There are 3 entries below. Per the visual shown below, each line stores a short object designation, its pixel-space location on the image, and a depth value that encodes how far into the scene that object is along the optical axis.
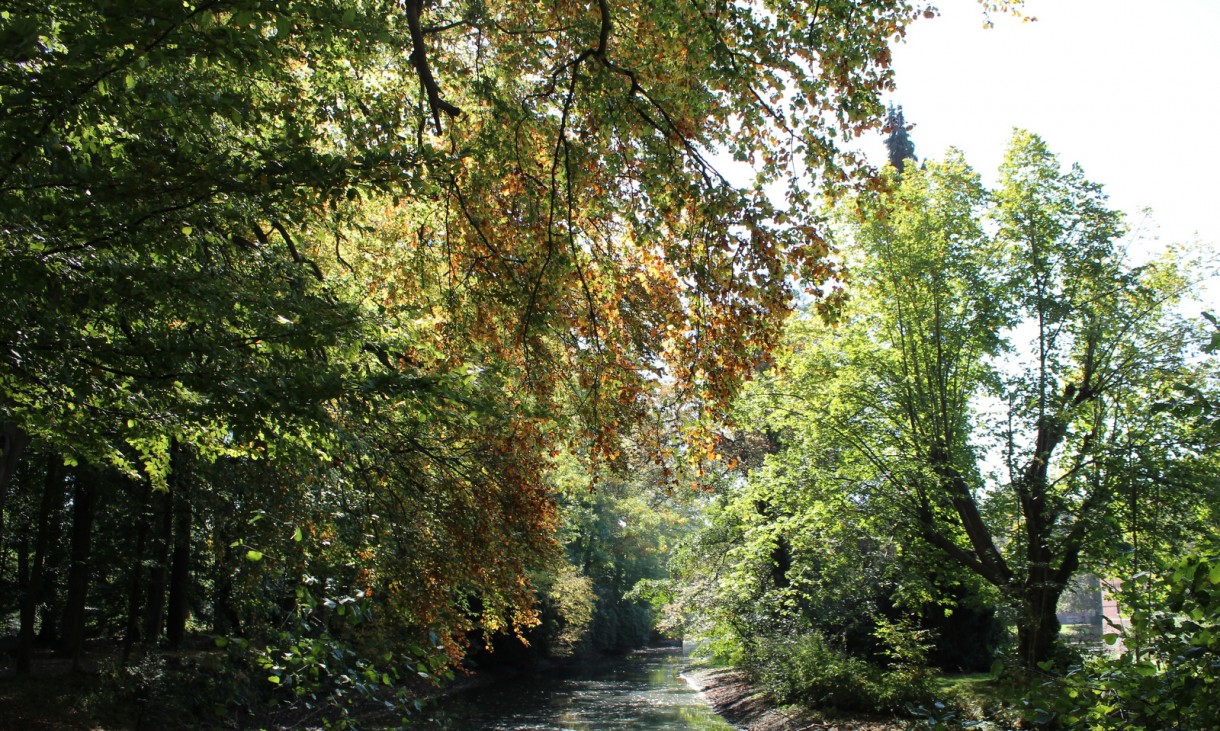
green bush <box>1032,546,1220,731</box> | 3.54
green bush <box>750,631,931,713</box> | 16.30
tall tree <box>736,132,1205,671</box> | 14.16
